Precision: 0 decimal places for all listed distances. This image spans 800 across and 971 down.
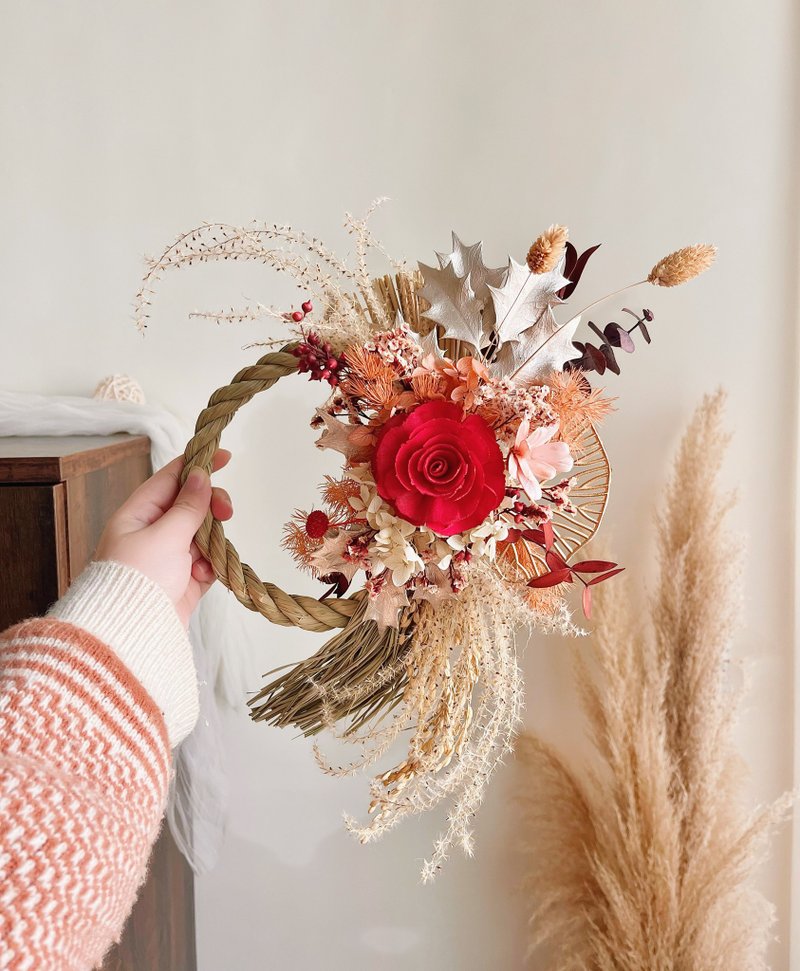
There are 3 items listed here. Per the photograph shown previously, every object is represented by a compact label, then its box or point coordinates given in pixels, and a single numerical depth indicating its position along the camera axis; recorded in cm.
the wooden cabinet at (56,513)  87
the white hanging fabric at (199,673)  125
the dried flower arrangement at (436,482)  68
